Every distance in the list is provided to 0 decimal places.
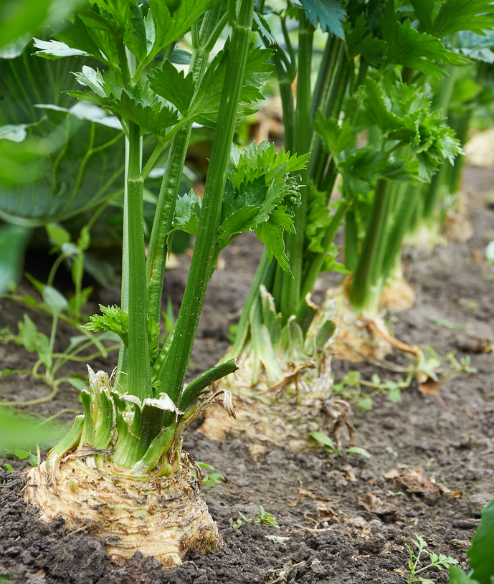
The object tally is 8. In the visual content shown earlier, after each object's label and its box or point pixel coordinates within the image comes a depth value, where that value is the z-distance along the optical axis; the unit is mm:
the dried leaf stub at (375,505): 1389
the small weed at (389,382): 1796
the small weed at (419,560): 1282
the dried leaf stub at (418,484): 1432
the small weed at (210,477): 1376
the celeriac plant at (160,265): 1229
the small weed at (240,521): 1323
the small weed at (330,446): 1473
